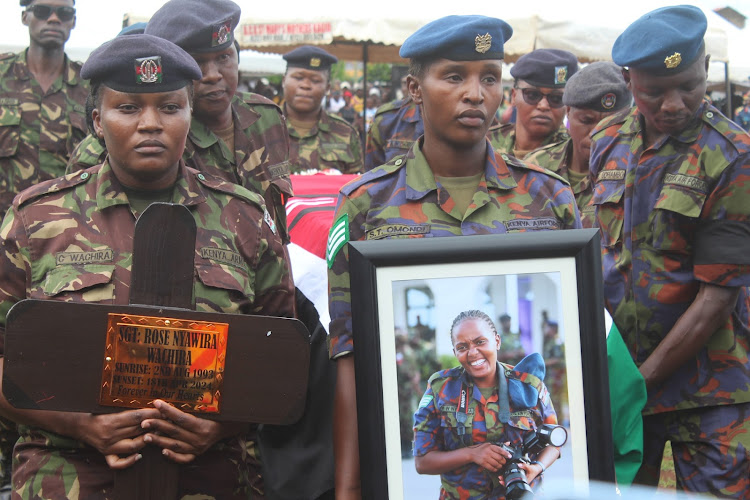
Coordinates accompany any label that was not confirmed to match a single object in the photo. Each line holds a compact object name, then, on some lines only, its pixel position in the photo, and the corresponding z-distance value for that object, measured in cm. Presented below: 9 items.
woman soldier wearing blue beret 264
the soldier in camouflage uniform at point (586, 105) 516
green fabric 279
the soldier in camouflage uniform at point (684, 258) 325
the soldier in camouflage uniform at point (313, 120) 849
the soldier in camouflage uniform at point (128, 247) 251
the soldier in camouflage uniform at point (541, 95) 619
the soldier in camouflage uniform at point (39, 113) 672
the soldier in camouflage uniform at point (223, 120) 408
